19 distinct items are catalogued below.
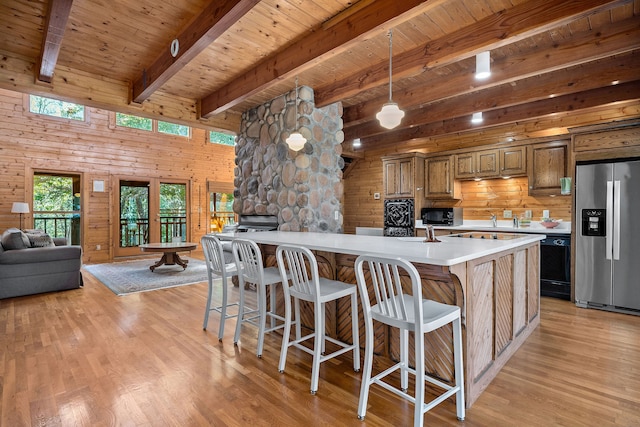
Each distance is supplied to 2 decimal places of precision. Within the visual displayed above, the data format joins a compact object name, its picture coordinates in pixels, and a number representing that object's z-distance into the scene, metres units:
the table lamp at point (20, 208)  6.00
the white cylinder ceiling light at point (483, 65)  2.85
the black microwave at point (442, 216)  5.74
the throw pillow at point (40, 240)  4.70
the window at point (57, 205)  6.83
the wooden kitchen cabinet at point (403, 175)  6.06
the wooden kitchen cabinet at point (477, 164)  5.27
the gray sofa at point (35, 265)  4.24
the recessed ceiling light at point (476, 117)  4.96
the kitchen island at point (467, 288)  1.96
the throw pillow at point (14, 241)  4.40
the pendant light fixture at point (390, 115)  2.72
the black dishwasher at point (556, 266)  4.22
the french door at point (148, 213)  7.80
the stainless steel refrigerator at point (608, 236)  3.57
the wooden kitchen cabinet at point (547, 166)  4.60
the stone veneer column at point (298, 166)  4.29
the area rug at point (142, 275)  4.94
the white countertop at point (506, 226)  4.43
